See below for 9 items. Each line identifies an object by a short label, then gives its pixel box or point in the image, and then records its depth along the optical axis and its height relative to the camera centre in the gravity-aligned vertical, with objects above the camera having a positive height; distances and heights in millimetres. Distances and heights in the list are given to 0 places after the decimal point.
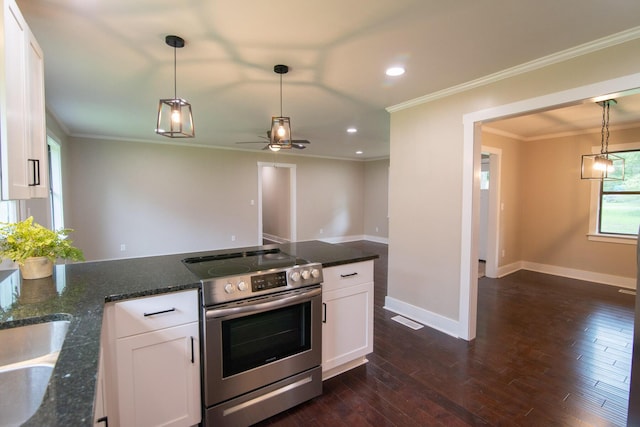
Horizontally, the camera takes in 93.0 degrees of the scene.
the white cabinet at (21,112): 1220 +399
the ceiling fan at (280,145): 2510 +459
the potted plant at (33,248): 1606 -268
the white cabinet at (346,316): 2197 -886
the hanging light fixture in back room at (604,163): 3865 +515
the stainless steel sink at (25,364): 1039 -621
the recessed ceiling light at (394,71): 2512 +1087
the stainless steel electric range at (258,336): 1672 -826
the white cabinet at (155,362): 1478 -840
